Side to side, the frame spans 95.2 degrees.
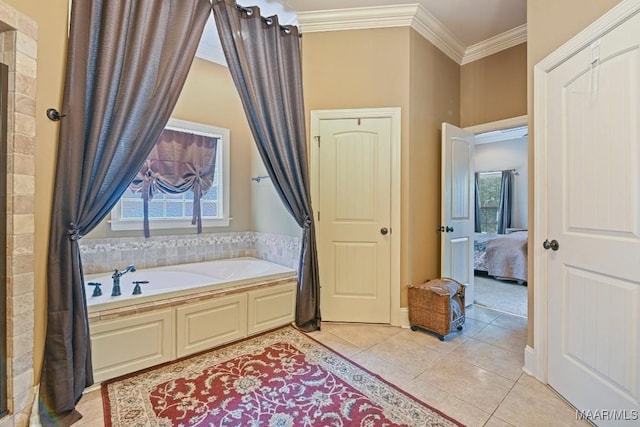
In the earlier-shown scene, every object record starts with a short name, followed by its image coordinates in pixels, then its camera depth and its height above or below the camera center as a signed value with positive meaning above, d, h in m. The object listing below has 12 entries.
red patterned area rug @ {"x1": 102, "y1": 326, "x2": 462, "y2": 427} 1.55 -1.08
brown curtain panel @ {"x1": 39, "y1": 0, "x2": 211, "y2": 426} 1.58 +0.50
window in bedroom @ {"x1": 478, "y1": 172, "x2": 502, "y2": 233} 6.95 +0.39
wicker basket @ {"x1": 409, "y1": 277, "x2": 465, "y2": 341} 2.50 -0.81
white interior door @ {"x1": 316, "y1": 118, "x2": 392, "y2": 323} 2.81 -0.04
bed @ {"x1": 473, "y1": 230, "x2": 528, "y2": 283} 4.13 -0.64
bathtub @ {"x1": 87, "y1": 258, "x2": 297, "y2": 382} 1.86 -0.75
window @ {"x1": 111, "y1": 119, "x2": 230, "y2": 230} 2.98 +0.12
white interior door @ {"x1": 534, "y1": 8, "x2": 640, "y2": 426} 1.36 -0.05
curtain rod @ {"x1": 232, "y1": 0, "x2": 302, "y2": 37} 2.43 +1.73
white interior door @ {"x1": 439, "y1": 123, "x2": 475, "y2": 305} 3.03 +0.09
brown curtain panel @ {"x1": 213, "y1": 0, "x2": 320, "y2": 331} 2.39 +0.98
